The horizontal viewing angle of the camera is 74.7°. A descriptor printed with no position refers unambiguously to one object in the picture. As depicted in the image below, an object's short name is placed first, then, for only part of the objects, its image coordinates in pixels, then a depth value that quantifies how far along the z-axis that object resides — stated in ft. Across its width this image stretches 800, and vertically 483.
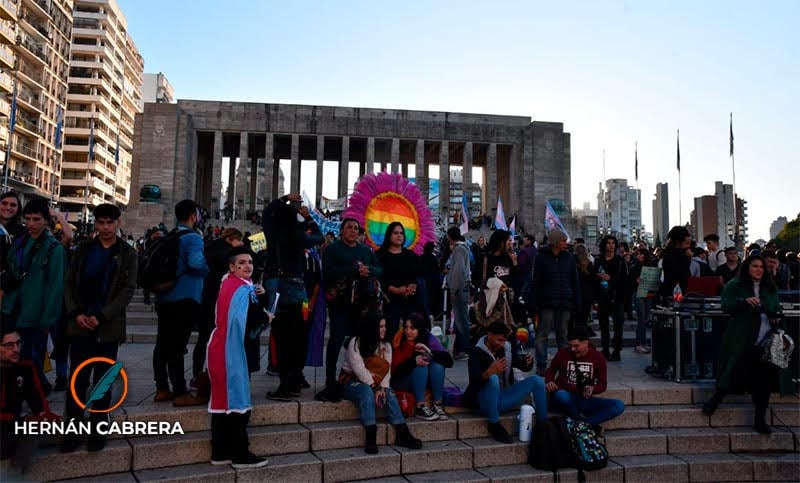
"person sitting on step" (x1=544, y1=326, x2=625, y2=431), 15.75
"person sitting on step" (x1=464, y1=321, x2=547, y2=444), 15.42
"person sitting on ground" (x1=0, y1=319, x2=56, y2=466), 11.32
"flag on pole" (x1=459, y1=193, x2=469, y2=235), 47.42
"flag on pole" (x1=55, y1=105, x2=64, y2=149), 105.25
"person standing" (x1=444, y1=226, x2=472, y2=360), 22.45
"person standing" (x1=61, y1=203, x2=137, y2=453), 12.46
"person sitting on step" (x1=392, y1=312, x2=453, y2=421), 15.62
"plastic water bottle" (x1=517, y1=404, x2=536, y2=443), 15.33
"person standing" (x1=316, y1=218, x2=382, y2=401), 15.66
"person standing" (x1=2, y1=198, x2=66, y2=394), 13.61
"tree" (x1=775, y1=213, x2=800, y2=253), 187.74
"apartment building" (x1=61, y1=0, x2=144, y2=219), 177.78
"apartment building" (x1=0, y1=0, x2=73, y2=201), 127.65
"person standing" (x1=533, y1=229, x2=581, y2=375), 20.08
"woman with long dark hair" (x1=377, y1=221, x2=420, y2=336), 17.11
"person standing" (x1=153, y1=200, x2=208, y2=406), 14.46
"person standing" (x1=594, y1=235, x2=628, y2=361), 23.91
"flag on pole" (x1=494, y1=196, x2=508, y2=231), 50.75
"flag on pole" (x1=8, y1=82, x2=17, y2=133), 90.89
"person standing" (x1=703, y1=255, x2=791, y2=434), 16.93
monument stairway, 12.55
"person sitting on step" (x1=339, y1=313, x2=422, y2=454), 14.39
